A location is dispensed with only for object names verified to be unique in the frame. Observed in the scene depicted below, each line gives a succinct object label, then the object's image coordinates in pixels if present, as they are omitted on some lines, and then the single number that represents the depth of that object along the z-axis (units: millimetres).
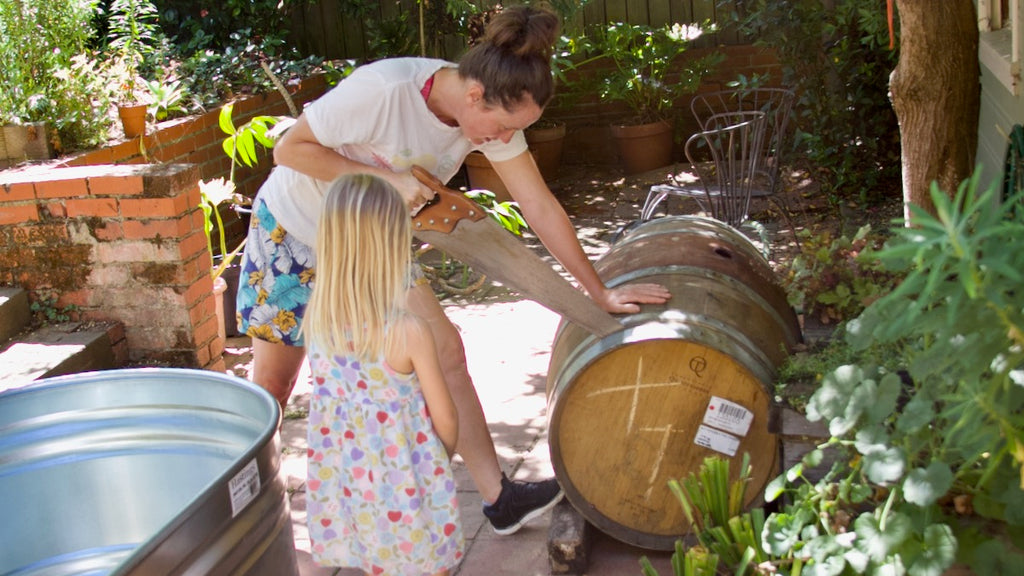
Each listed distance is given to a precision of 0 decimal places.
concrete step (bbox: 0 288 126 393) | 4199
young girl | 2371
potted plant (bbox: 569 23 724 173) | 8672
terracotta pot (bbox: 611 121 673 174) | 8758
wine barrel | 2822
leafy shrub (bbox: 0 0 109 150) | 5719
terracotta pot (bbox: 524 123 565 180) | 8727
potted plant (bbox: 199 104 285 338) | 5266
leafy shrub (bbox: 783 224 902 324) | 3316
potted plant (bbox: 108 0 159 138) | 6379
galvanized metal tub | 2299
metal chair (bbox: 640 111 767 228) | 5707
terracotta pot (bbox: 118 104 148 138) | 6316
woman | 2740
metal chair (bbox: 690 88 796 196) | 6012
